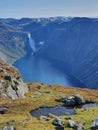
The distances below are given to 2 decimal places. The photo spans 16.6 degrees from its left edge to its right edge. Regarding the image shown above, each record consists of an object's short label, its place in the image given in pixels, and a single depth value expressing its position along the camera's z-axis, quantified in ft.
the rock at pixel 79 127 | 189.43
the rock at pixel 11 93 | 317.22
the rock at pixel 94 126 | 189.47
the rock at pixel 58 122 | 201.38
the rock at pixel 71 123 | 195.80
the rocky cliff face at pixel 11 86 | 315.99
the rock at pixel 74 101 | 284.00
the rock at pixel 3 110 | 261.40
